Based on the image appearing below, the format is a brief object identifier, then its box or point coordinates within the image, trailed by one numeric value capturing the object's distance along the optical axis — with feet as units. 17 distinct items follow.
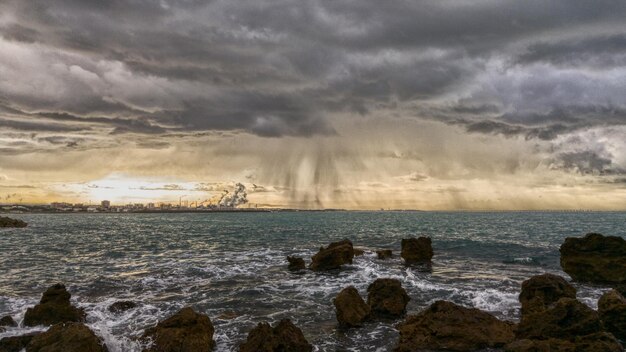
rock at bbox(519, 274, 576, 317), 86.17
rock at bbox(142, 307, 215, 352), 62.03
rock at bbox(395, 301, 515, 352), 64.28
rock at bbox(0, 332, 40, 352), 60.90
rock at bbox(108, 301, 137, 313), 88.02
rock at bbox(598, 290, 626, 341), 67.82
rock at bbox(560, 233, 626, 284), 119.14
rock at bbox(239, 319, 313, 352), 60.95
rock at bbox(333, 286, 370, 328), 77.46
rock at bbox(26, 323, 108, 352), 56.44
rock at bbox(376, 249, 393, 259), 184.10
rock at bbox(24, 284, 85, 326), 76.23
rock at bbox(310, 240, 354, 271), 149.07
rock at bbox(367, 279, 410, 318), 84.43
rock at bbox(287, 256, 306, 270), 147.02
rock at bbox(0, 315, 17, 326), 74.09
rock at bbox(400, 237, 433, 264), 170.09
